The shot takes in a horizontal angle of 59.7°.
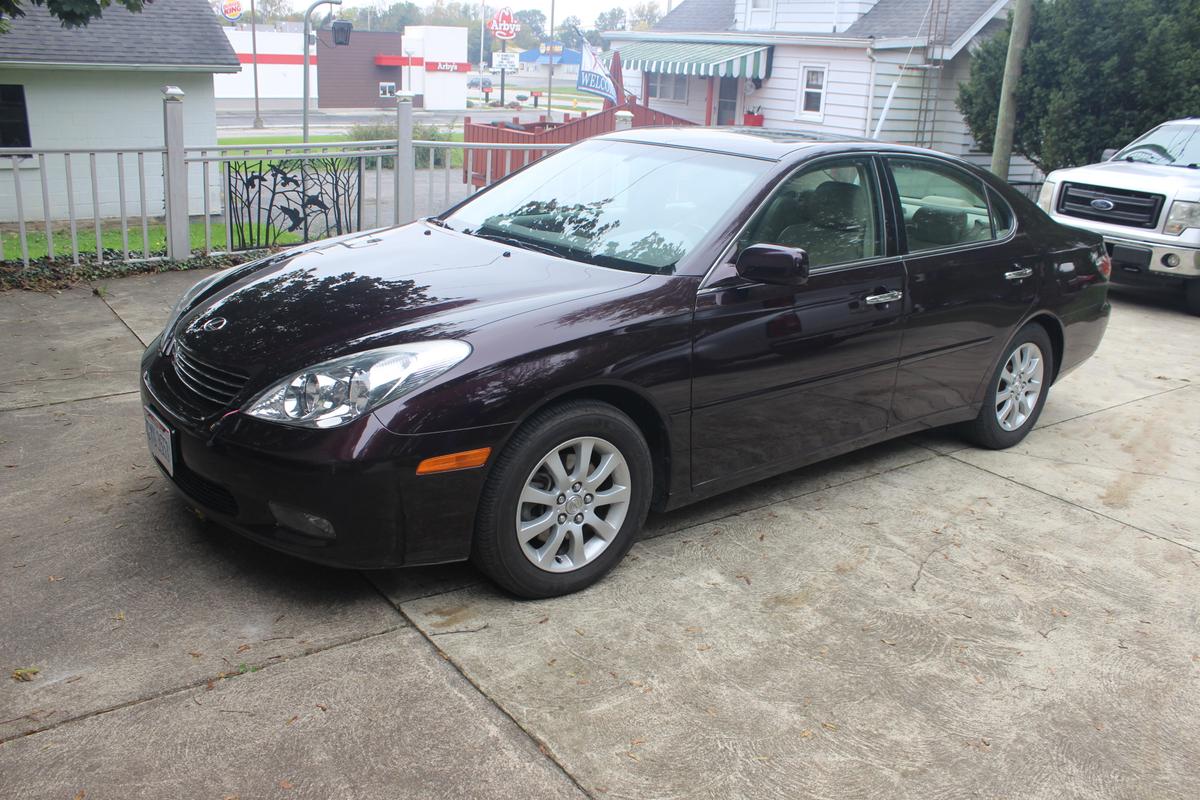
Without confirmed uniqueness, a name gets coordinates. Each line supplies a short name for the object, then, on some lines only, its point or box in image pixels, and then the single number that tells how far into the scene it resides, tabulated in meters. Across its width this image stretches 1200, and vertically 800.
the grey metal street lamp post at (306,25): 19.51
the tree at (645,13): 104.13
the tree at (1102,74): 13.74
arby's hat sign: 61.12
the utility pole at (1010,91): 12.14
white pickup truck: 9.30
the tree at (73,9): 7.57
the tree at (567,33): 109.88
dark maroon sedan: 3.33
